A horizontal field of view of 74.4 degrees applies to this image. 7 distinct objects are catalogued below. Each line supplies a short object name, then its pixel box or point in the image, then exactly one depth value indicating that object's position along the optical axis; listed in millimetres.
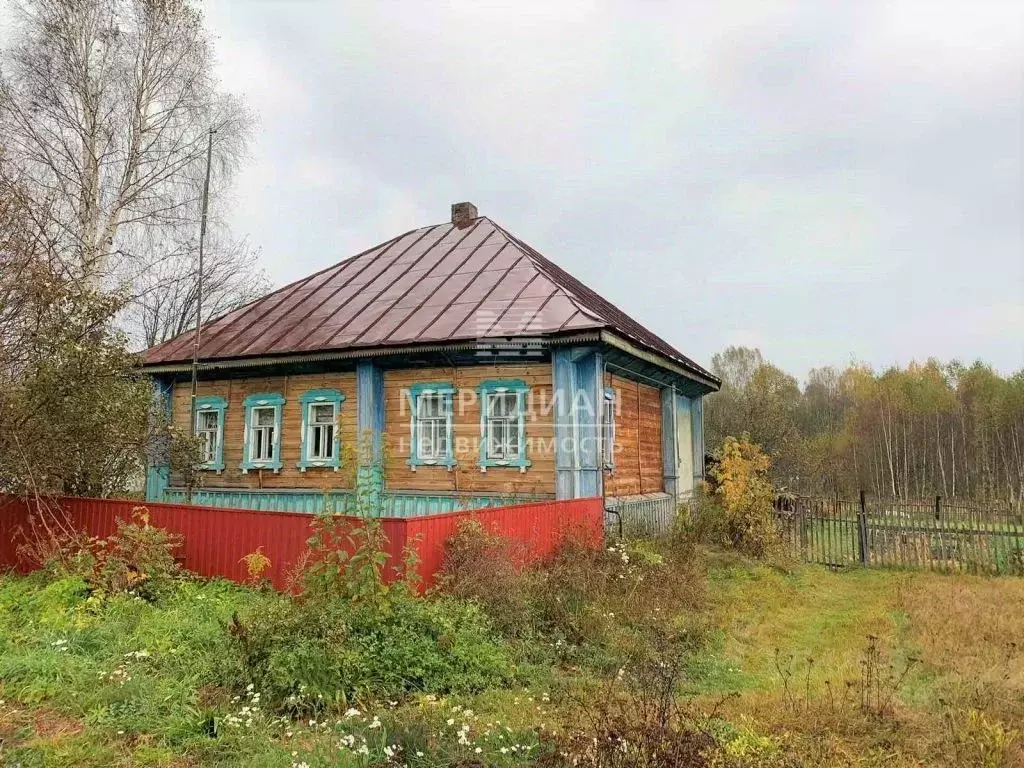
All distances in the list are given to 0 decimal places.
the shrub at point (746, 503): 11977
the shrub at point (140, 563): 7430
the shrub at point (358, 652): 4961
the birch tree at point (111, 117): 15625
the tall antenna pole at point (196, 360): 12431
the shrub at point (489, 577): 6516
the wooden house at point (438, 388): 11289
